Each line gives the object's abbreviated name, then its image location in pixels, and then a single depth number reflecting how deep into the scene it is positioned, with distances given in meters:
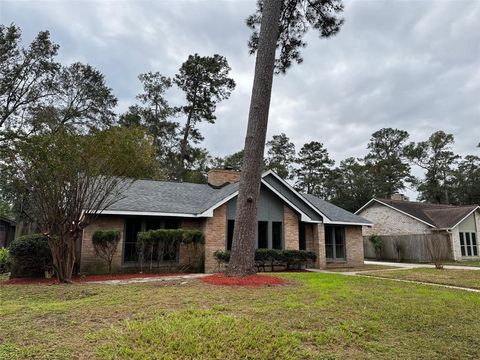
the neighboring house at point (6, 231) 25.28
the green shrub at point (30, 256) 10.70
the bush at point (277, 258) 13.33
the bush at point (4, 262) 14.01
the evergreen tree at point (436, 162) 46.91
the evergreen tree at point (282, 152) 47.28
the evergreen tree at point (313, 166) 48.09
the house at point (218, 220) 13.16
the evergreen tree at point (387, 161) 47.84
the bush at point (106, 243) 11.91
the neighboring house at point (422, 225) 23.20
